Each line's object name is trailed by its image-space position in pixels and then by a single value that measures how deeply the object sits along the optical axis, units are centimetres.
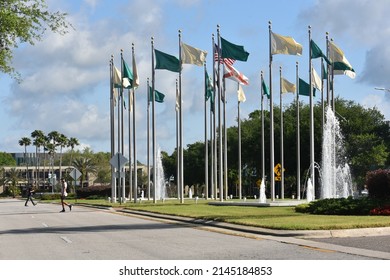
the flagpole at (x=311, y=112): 4069
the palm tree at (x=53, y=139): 13212
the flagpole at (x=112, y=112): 5290
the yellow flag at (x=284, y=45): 3847
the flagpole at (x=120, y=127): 5172
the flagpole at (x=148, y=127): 5294
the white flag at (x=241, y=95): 5353
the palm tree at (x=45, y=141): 13388
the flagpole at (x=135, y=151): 4906
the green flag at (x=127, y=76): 4866
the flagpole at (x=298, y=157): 4922
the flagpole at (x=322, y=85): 4550
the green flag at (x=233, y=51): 4103
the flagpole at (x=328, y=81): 4197
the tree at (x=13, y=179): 11950
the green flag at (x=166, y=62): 4509
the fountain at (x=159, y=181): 6640
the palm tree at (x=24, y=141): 14312
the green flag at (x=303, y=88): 4854
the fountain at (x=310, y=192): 4053
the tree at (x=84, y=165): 11856
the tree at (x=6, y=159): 18436
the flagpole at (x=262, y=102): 5189
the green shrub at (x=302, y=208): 2819
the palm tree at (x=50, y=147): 13300
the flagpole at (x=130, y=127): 5529
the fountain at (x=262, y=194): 4129
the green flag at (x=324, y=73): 4557
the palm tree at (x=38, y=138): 13362
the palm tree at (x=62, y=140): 13204
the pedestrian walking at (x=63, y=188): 3716
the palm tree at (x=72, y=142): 13638
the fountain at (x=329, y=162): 4022
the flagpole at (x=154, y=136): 4619
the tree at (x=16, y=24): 2536
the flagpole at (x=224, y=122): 4909
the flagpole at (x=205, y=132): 5325
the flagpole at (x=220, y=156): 4537
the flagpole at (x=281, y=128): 5006
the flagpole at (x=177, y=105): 5409
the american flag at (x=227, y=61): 4306
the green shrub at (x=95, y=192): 8062
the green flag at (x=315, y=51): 4072
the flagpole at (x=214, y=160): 5345
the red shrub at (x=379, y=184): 2831
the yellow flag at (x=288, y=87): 5047
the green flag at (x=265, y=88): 5275
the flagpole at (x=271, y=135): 3823
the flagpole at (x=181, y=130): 4688
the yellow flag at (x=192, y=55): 4455
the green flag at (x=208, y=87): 5272
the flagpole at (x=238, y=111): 5502
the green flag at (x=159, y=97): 5163
